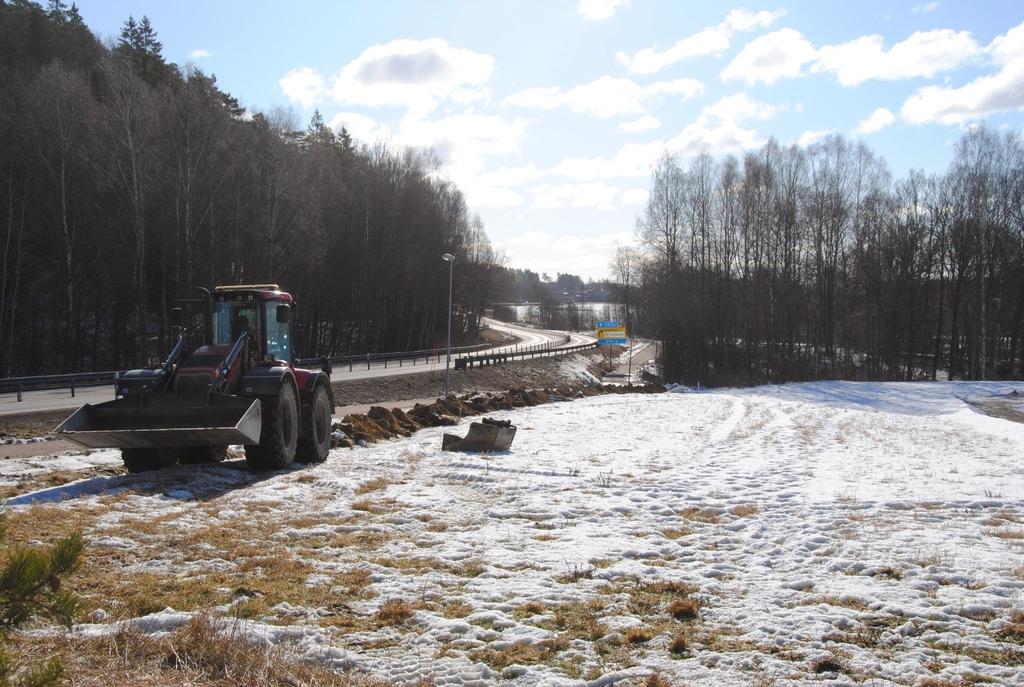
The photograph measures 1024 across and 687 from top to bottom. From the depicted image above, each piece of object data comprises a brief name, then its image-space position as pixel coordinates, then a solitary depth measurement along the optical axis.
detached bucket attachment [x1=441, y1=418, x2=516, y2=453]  17.06
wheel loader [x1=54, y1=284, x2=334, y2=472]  11.29
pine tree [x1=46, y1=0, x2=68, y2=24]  50.22
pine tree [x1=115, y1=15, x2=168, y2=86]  48.44
